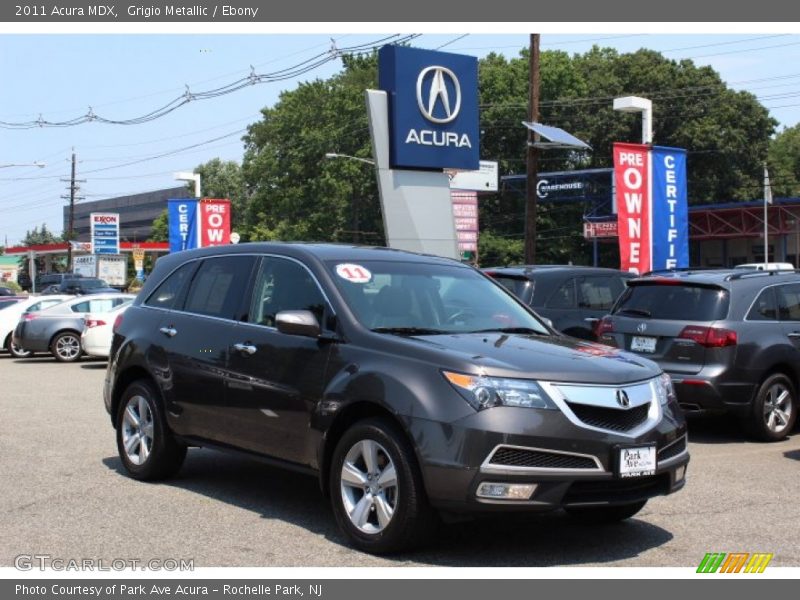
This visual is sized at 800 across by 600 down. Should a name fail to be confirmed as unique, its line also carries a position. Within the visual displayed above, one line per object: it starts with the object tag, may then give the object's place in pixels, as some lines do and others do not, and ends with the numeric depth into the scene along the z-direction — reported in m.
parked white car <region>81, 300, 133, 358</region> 21.48
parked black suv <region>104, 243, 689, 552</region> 5.58
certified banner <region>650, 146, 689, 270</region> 19.11
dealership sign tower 17.00
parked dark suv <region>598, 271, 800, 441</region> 10.28
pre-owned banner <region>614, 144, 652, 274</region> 18.53
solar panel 21.23
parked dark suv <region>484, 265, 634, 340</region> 13.36
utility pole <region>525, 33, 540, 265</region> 24.08
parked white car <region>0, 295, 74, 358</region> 25.12
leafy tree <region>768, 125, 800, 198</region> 73.00
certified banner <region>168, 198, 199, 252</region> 32.12
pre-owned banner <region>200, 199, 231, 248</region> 32.34
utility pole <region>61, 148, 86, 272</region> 81.61
